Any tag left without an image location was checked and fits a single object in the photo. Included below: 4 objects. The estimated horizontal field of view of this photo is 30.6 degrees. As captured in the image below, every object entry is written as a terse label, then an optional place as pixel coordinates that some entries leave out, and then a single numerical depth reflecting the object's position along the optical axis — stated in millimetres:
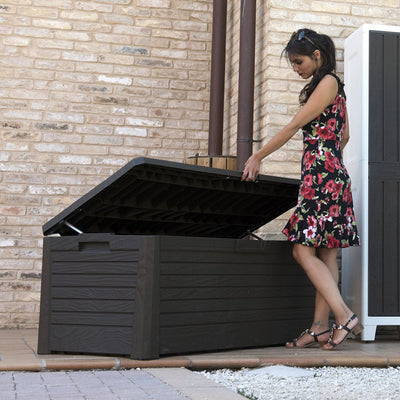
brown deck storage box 3338
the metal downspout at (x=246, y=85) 4801
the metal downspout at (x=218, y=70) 5430
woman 3732
